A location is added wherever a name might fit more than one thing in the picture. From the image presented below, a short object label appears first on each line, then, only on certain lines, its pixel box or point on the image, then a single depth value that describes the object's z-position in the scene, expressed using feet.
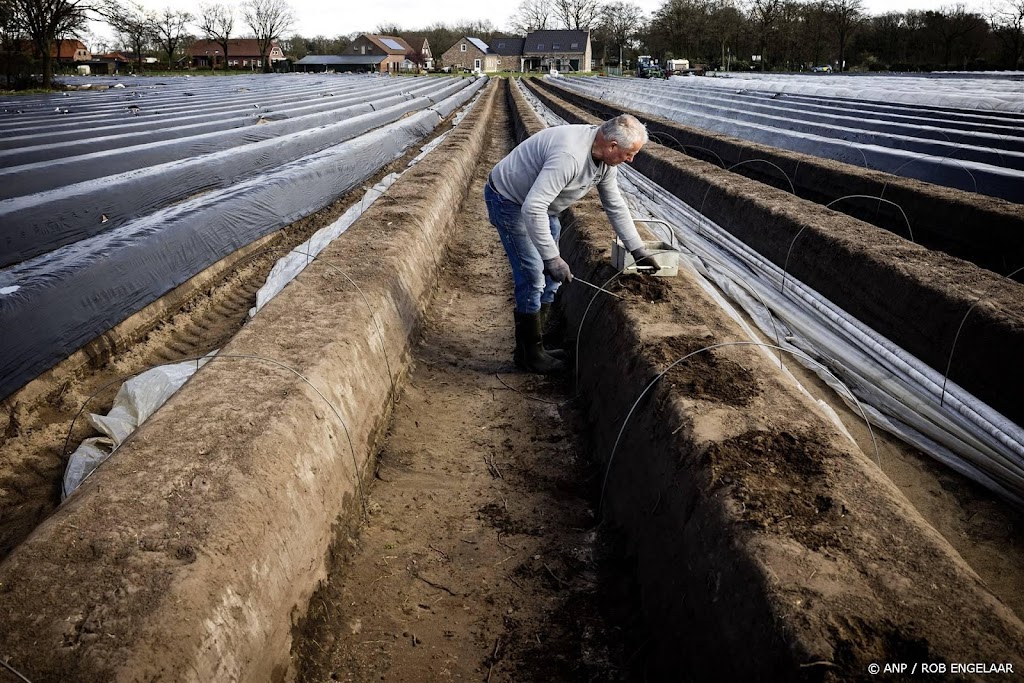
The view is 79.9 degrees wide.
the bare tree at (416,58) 302.17
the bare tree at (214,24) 287.89
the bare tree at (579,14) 308.81
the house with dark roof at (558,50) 263.90
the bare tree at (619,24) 277.64
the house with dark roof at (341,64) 256.93
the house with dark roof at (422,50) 294.13
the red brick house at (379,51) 268.41
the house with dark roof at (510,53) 279.69
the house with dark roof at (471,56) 274.16
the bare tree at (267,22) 296.42
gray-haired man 11.83
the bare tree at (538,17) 331.98
